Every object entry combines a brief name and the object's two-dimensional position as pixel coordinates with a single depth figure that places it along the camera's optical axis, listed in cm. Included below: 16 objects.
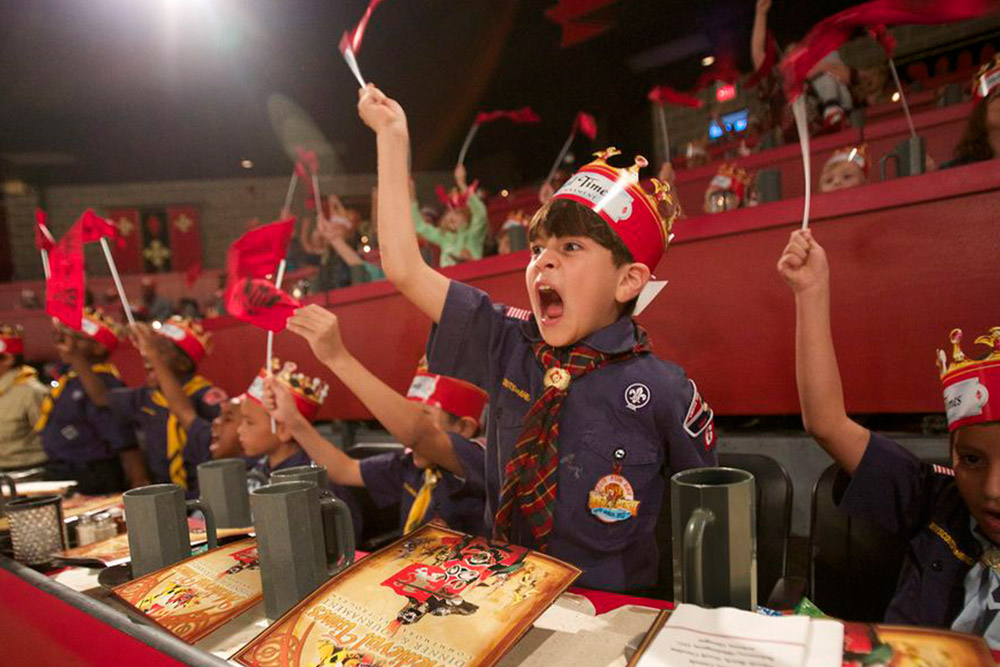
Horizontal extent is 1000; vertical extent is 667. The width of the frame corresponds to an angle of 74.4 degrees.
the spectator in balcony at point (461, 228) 432
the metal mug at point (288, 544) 85
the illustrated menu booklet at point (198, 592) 84
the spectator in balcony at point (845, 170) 231
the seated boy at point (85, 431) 346
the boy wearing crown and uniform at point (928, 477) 100
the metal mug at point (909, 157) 200
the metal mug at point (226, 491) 132
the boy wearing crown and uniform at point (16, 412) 370
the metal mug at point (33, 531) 123
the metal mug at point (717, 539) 66
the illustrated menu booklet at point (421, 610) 68
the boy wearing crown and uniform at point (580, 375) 111
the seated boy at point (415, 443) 148
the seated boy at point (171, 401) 305
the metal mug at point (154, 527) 101
